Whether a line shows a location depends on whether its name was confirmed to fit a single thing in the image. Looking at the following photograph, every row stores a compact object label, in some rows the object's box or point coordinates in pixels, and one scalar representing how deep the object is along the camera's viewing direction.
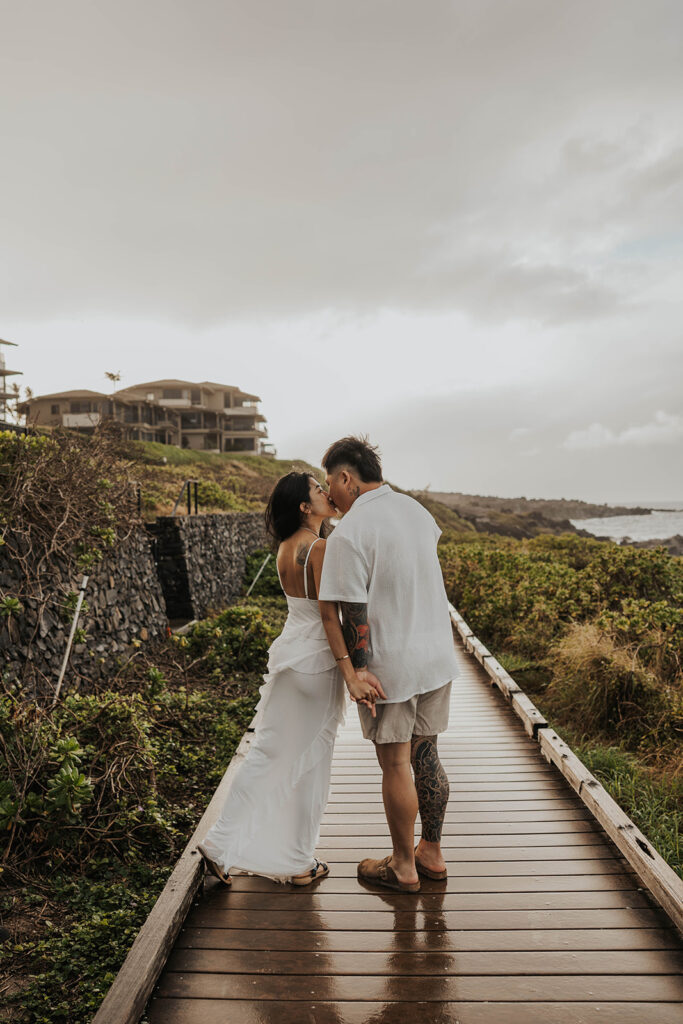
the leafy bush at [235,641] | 8.93
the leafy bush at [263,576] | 16.94
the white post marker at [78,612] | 5.78
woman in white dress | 3.06
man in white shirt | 2.82
